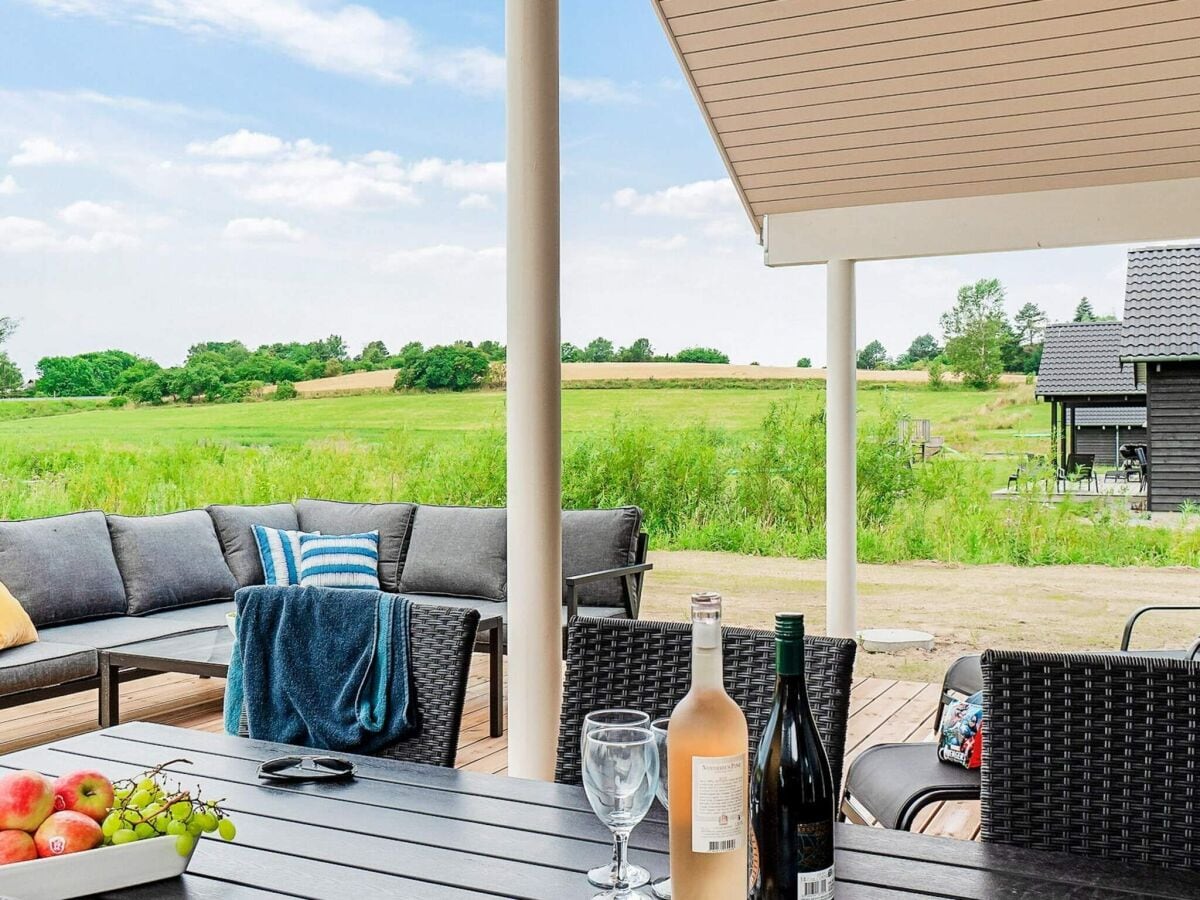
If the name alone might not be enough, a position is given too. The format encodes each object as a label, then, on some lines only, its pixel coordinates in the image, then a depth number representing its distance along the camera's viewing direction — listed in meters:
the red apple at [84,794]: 1.12
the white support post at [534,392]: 2.38
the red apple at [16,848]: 1.07
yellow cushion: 3.87
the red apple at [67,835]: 1.09
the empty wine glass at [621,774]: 1.08
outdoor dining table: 1.13
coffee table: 3.79
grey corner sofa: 4.16
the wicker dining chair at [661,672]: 1.53
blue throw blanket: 1.81
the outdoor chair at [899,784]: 2.34
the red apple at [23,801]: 1.08
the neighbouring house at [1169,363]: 7.89
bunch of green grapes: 1.13
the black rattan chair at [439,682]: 1.79
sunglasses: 1.51
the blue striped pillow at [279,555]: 5.10
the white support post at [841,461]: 4.73
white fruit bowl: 1.07
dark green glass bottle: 0.98
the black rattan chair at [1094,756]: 1.36
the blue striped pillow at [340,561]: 5.05
